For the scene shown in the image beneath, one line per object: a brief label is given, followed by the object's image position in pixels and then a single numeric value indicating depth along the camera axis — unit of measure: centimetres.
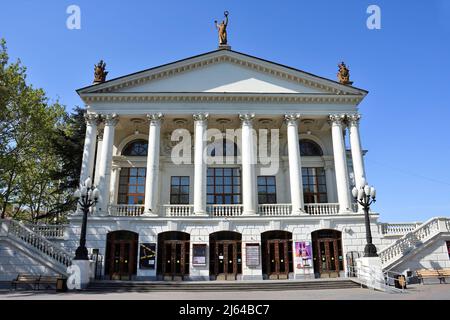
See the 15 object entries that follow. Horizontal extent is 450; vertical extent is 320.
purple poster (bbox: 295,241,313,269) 2233
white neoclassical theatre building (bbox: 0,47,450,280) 2228
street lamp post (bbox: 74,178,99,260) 1856
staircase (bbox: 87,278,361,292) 1833
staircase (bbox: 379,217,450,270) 2108
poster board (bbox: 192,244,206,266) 2219
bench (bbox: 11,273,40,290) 1825
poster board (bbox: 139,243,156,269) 2207
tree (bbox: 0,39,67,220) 2444
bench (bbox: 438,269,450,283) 2038
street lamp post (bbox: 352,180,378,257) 1871
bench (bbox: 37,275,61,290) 1834
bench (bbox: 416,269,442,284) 2038
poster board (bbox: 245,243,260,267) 2223
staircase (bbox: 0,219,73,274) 1961
